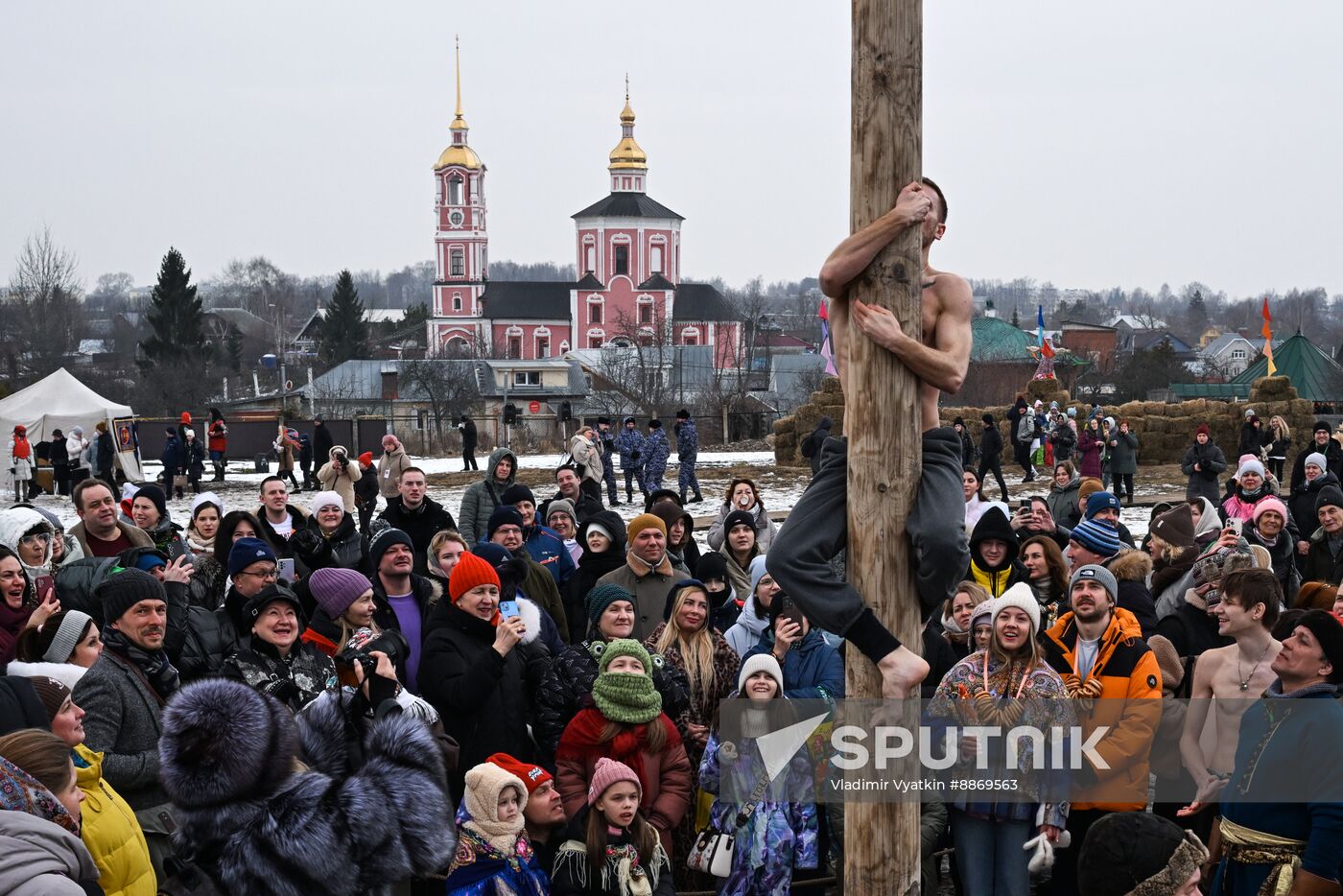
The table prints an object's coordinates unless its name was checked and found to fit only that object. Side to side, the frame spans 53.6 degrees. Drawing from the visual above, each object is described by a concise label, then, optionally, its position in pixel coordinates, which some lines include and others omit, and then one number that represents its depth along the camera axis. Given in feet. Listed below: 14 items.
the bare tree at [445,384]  201.36
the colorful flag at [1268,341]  104.88
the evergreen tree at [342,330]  301.43
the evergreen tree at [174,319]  237.04
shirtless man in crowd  18.29
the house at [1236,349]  343.05
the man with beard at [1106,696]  18.67
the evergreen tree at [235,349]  292.28
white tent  91.71
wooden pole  10.71
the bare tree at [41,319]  232.53
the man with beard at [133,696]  16.19
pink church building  327.88
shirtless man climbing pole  10.74
